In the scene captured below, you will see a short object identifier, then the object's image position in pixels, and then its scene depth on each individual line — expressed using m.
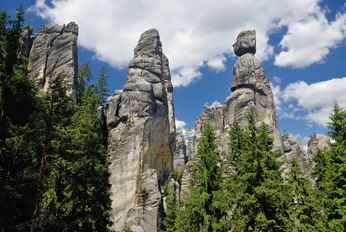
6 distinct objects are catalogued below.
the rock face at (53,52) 48.78
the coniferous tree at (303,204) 24.47
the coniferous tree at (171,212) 34.81
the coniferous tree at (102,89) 51.12
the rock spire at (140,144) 38.09
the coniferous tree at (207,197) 23.88
